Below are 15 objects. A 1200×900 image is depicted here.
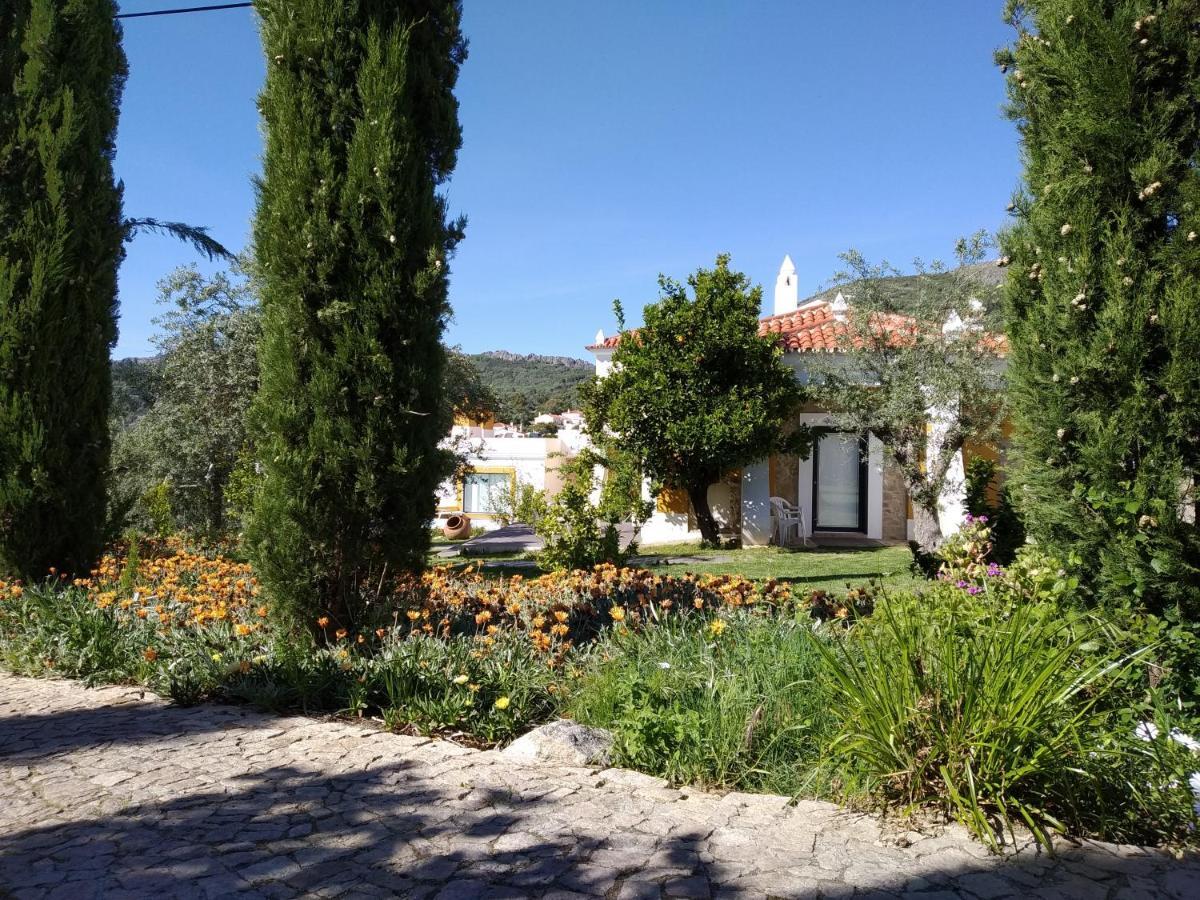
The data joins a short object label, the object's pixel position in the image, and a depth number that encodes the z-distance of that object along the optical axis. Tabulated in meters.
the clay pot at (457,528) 24.61
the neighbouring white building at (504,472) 30.81
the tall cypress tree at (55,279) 7.29
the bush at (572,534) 9.80
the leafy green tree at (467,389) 18.55
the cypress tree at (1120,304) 3.69
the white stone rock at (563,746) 3.60
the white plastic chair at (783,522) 16.03
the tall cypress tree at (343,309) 5.18
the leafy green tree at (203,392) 14.98
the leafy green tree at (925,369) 11.83
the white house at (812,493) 16.17
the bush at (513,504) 24.05
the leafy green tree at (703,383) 14.30
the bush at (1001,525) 7.54
